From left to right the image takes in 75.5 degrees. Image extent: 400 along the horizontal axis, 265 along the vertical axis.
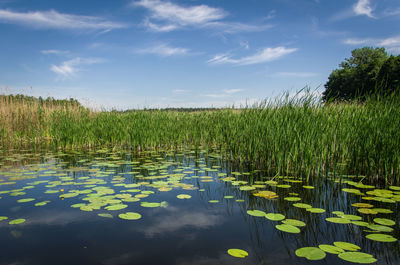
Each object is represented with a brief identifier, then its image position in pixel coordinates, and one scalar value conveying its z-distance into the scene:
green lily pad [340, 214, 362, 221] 2.48
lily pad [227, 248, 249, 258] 1.90
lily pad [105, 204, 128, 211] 2.88
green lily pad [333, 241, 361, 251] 1.94
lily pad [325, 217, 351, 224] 2.39
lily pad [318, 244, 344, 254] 1.89
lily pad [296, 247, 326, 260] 1.82
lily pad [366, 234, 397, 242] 2.04
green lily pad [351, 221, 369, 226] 2.36
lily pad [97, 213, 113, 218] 2.73
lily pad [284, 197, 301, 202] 3.04
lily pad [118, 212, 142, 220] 2.64
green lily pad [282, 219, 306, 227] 2.37
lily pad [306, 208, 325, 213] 2.68
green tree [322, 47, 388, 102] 31.94
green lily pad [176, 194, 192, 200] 3.30
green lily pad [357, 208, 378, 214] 2.62
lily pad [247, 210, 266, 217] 2.64
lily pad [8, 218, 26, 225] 2.59
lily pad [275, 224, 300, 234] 2.22
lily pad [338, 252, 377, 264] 1.77
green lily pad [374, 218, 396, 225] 2.36
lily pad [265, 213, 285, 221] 2.52
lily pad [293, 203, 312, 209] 2.83
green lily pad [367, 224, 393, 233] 2.23
